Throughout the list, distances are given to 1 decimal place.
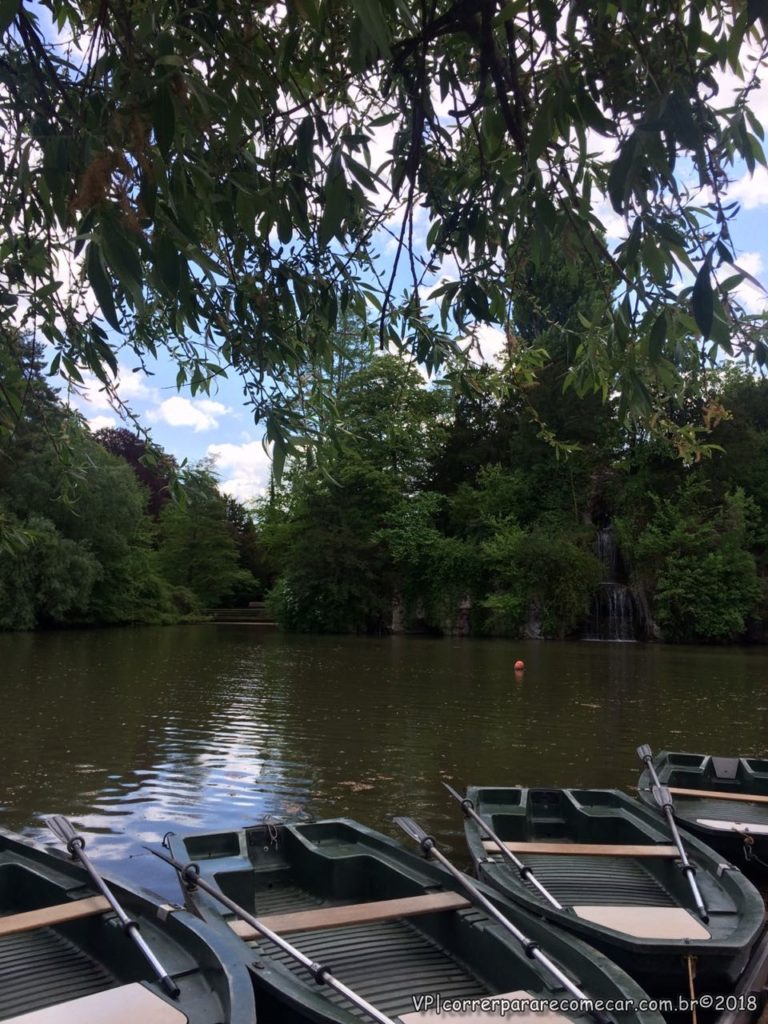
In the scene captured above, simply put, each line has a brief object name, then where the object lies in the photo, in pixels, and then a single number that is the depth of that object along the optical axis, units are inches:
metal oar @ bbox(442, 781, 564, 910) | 175.9
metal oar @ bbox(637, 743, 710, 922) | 178.9
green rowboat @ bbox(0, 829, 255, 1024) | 123.7
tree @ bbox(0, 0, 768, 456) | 86.5
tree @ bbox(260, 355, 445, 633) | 1502.2
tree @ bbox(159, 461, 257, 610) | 2091.5
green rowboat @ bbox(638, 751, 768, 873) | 239.5
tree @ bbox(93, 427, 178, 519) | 1855.8
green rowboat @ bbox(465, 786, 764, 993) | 152.6
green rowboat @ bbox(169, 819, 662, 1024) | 130.7
